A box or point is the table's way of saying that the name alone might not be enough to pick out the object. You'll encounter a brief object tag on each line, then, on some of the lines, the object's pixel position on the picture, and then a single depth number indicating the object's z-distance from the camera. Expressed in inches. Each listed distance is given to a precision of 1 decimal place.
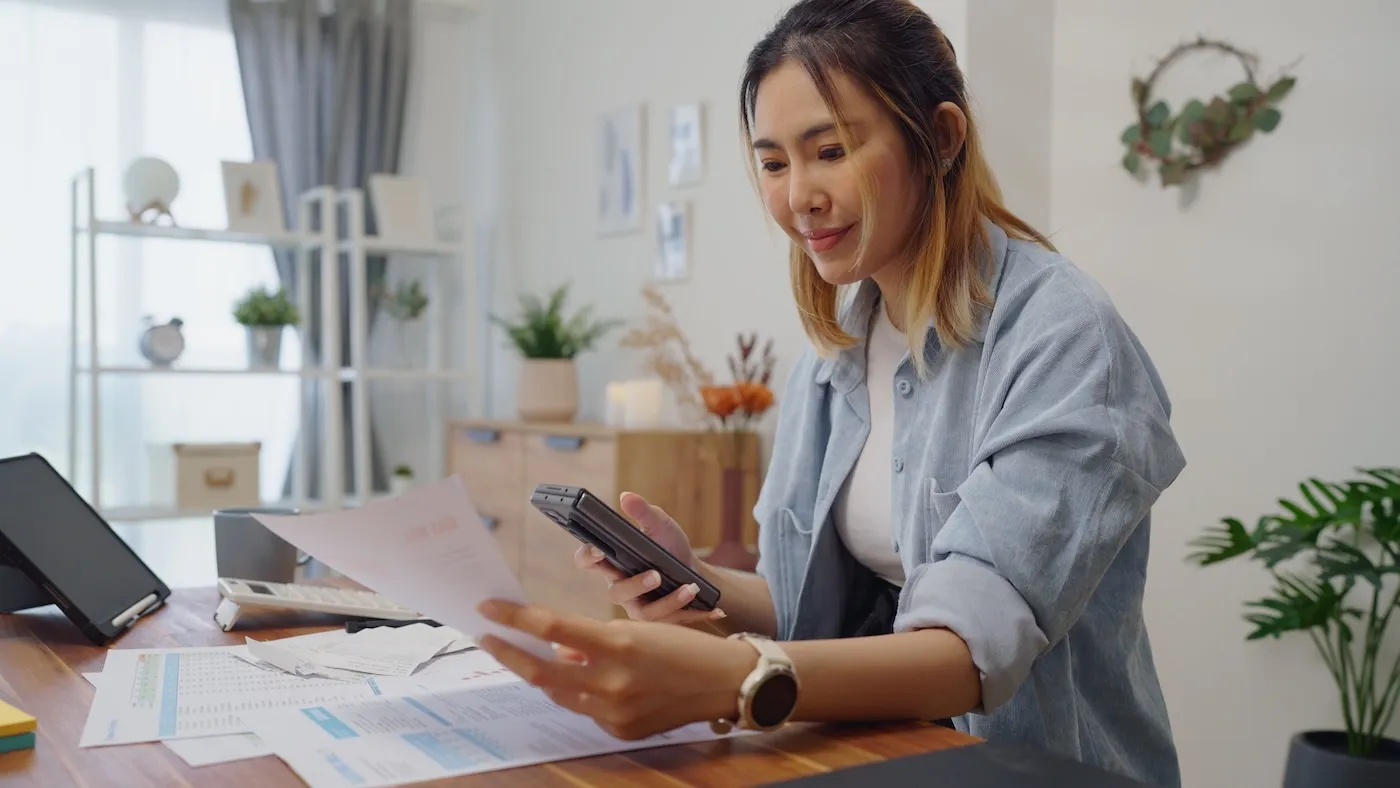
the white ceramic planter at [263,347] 163.9
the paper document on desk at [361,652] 44.8
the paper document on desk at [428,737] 32.9
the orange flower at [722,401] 126.6
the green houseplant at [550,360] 152.9
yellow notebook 34.8
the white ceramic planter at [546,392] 152.6
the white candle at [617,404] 140.3
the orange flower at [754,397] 126.0
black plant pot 84.6
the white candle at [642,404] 136.4
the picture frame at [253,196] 163.2
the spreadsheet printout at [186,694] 36.8
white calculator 53.9
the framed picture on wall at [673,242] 150.2
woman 37.5
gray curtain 174.2
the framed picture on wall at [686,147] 148.2
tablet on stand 51.6
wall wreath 101.7
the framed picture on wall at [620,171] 159.0
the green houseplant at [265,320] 162.6
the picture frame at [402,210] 174.6
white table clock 155.9
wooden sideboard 130.1
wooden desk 32.5
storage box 157.2
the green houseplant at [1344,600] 86.2
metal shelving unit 151.1
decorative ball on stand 157.3
